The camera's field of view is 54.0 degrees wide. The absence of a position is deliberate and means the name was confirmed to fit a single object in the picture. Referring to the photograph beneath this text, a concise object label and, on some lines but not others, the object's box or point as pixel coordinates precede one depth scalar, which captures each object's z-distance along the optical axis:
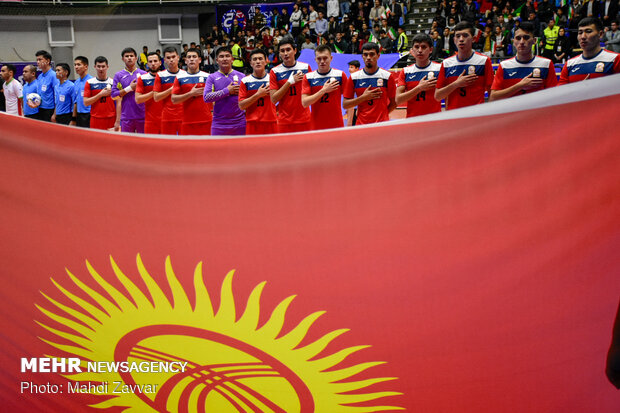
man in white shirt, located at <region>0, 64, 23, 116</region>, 11.41
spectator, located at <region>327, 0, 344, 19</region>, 24.12
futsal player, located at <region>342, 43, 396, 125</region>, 6.34
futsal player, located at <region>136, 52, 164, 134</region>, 8.29
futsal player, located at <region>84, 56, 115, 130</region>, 9.04
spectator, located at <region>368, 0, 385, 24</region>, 21.89
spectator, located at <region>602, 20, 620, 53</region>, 14.06
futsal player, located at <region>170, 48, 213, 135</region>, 7.67
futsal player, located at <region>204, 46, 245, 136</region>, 7.25
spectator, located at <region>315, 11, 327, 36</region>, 23.42
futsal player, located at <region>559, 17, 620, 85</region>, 5.47
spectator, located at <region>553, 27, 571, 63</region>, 15.62
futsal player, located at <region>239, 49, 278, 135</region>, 7.02
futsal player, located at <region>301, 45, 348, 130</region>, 6.38
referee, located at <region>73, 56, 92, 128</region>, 9.76
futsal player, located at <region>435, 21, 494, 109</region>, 6.02
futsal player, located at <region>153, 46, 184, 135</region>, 7.52
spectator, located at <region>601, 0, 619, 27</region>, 15.54
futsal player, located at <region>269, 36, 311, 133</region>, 6.80
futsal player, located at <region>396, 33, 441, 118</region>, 6.18
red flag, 1.98
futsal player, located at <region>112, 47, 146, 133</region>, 8.85
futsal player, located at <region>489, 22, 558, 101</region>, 5.45
